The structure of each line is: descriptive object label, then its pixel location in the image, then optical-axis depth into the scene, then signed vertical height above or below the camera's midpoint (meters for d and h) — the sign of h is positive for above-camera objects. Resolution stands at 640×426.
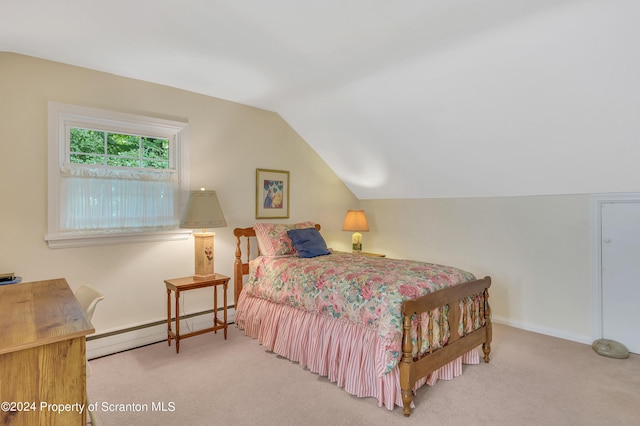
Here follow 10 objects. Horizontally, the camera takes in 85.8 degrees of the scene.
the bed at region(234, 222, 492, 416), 2.20 -0.82
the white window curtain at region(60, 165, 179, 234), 2.88 +0.11
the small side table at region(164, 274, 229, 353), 3.05 -0.69
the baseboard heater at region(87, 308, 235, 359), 2.95 -1.14
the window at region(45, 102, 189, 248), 2.83 +0.33
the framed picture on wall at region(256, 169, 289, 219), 4.11 +0.22
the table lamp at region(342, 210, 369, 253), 4.81 -0.19
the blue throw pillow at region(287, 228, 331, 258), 3.55 -0.33
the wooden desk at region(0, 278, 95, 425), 1.17 -0.55
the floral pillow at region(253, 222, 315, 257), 3.59 -0.31
